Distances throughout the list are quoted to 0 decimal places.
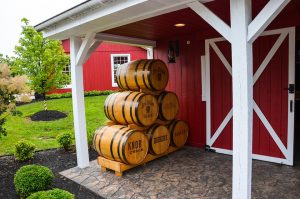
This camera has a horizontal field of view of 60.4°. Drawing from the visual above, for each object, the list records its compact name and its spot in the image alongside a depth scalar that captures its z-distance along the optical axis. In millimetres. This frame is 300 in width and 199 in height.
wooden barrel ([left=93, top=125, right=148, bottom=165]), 4160
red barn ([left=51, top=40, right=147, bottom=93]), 14609
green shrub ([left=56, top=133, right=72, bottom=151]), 5742
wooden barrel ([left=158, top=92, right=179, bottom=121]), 5000
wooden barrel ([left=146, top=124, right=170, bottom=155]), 4715
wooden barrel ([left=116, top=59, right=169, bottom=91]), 4719
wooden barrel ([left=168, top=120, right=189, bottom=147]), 5270
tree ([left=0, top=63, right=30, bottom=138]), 4188
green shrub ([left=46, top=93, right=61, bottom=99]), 13539
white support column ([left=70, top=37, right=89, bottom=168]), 4641
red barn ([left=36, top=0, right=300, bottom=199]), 2543
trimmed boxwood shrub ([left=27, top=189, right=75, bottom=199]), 2788
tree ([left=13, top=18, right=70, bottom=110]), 8977
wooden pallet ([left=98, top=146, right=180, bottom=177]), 4246
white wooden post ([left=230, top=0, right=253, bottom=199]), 2482
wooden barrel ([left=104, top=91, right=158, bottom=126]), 4410
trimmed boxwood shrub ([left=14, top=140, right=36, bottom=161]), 5070
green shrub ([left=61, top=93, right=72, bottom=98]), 13816
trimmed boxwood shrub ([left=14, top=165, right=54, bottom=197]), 3417
